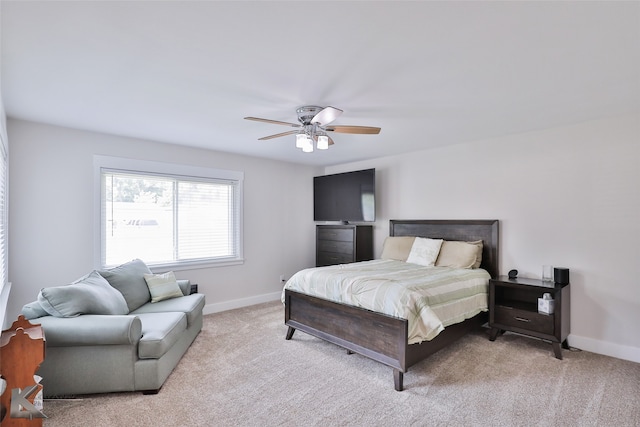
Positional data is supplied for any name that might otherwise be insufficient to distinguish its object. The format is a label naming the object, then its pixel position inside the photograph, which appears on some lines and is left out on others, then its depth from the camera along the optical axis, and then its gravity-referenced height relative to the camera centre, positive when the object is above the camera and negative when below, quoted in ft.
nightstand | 10.38 -3.38
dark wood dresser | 16.79 -1.67
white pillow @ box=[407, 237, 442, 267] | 13.52 -1.67
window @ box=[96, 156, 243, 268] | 12.85 -0.03
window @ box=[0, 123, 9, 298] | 8.89 +0.11
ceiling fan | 9.16 +2.44
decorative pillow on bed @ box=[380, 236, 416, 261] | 14.90 -1.63
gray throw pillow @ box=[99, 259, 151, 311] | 10.57 -2.31
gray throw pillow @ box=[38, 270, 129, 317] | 8.09 -2.25
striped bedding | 8.68 -2.41
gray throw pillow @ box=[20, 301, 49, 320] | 8.19 -2.49
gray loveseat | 7.68 -3.23
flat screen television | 16.49 +0.88
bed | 8.64 -3.49
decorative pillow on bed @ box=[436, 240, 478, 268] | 12.75 -1.71
